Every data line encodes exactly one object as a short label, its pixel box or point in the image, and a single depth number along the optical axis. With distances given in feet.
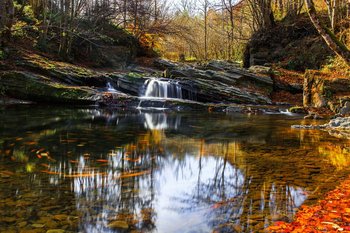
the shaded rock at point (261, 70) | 70.23
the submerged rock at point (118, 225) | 10.43
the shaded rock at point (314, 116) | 42.74
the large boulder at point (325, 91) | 47.33
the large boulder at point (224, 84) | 60.82
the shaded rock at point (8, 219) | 10.37
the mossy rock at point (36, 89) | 51.93
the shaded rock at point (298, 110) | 49.16
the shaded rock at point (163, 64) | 86.09
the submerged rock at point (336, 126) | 31.22
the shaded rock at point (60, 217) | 10.79
